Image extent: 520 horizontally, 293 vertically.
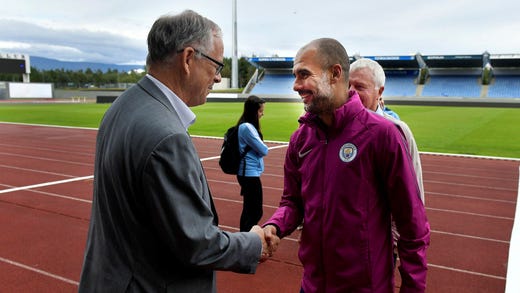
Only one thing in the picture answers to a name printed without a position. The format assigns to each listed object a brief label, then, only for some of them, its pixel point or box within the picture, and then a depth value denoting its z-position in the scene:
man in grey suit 1.39
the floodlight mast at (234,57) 58.38
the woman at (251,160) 5.04
